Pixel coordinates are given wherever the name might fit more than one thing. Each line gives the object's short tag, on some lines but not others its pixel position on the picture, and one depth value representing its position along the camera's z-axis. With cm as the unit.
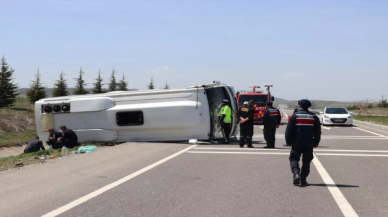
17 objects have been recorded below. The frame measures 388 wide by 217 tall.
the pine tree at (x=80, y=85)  5153
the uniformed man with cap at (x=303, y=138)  824
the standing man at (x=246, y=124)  1512
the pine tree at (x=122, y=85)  5951
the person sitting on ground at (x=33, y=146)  1576
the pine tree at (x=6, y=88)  3609
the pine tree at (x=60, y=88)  4956
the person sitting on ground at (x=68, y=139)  1622
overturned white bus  1623
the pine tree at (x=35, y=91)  4488
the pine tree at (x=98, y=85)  5482
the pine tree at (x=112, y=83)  5888
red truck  2995
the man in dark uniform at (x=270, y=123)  1476
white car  2973
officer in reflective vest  1614
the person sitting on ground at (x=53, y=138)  1642
